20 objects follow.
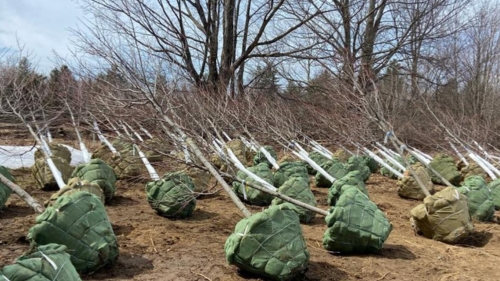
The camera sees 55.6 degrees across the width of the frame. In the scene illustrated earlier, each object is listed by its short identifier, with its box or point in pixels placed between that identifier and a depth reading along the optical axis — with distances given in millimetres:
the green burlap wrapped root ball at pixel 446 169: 10750
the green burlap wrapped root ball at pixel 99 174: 6973
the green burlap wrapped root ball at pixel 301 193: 6348
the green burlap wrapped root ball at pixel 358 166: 10305
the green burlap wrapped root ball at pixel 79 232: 3947
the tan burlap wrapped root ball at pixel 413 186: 8908
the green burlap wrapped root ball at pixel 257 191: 7449
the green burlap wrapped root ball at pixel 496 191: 7980
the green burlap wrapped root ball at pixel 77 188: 5141
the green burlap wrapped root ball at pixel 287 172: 8109
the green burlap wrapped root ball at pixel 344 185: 6215
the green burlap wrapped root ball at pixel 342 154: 13235
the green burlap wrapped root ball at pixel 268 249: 3908
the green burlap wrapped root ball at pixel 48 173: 8242
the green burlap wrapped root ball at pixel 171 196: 6336
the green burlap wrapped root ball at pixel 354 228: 4789
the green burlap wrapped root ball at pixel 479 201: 6898
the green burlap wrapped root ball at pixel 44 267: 2719
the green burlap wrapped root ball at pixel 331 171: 9609
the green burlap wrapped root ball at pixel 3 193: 6290
